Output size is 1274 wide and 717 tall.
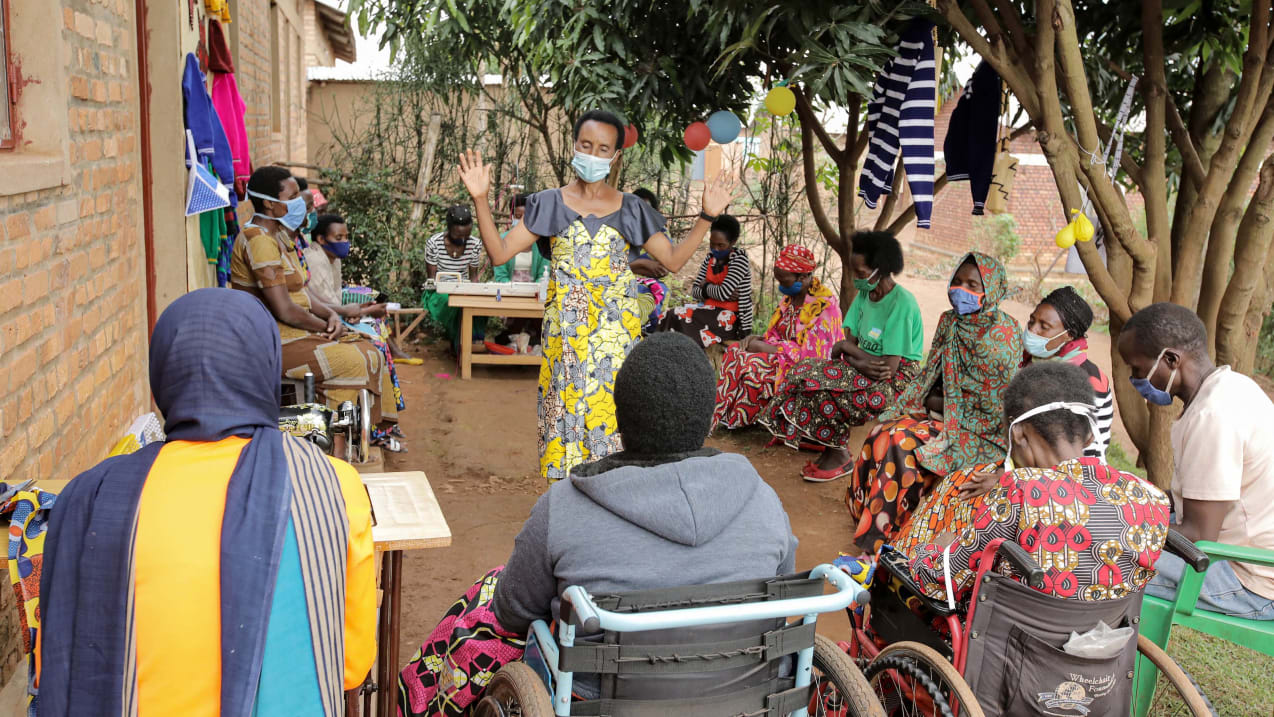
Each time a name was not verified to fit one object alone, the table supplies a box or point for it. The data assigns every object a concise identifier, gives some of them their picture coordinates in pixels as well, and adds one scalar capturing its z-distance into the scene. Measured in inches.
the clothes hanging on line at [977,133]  232.1
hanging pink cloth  232.1
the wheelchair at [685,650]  74.5
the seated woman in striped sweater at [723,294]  307.9
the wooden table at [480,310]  307.7
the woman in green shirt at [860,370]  224.1
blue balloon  247.9
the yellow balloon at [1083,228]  170.9
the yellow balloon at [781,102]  219.7
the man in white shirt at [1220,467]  118.6
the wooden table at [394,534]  90.5
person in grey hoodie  78.5
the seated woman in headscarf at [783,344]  257.8
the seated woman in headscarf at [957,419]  178.5
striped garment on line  198.7
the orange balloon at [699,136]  247.0
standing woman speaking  168.7
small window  110.0
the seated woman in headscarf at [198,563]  68.6
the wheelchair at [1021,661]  96.4
